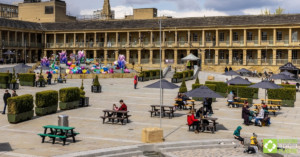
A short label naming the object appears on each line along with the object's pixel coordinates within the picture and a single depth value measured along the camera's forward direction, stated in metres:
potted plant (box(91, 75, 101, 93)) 31.81
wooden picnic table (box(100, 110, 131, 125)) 18.28
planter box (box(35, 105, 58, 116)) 20.48
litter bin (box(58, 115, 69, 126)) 15.73
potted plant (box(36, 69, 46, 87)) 36.03
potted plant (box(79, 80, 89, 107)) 23.94
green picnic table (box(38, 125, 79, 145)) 14.27
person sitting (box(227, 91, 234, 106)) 24.60
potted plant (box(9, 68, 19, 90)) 33.28
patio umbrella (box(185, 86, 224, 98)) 18.77
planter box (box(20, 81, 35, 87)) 36.31
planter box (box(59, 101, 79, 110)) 22.44
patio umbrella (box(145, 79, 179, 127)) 20.80
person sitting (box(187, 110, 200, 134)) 16.78
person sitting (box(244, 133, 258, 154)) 13.84
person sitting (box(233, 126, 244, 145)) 15.08
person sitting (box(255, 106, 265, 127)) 18.62
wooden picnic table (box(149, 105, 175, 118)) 20.41
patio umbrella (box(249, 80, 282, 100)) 23.23
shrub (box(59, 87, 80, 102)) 22.47
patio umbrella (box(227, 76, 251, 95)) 27.35
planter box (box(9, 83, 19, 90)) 33.44
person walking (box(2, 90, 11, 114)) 21.11
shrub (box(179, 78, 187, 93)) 27.24
